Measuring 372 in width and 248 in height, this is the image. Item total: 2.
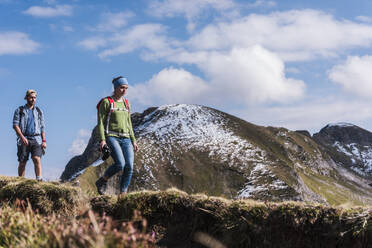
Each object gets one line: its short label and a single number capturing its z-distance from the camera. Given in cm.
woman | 1034
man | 1263
